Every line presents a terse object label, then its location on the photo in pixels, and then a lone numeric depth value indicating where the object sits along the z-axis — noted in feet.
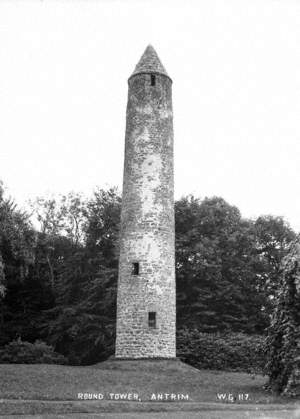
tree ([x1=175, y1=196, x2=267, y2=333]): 121.29
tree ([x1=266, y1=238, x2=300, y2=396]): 56.85
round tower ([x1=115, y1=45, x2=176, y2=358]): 85.15
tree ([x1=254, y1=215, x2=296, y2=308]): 138.21
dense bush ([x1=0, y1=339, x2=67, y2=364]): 107.04
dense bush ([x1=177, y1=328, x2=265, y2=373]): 100.78
